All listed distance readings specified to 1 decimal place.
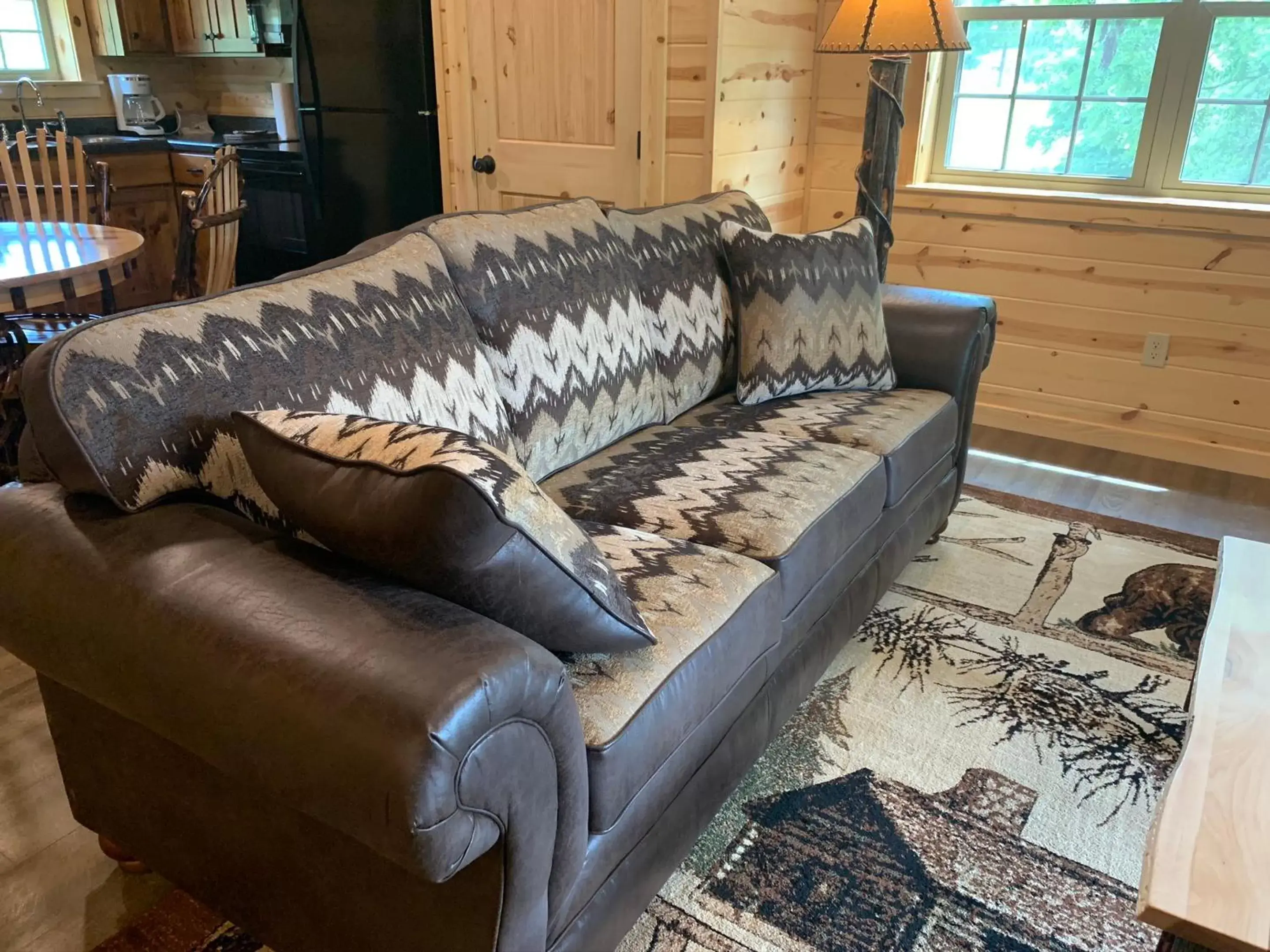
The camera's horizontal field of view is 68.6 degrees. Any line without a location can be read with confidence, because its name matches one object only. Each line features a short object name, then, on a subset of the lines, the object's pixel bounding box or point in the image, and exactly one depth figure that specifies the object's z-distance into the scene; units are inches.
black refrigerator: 145.4
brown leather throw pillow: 38.9
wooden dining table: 82.7
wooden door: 122.9
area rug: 58.4
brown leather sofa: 35.6
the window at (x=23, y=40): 182.1
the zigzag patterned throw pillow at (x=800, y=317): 95.0
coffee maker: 185.5
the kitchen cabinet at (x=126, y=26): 182.4
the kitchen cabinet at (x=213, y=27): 175.2
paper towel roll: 167.9
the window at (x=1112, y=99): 120.5
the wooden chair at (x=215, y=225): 109.6
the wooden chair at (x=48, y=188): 113.7
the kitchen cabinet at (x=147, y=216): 176.7
